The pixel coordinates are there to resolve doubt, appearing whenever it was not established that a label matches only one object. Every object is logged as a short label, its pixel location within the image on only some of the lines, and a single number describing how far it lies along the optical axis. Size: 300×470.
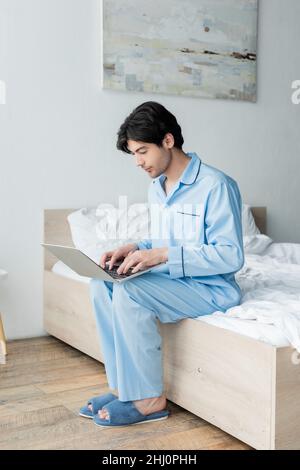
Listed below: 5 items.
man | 1.91
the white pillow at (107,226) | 2.80
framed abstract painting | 3.15
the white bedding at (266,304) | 1.67
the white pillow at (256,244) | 3.12
